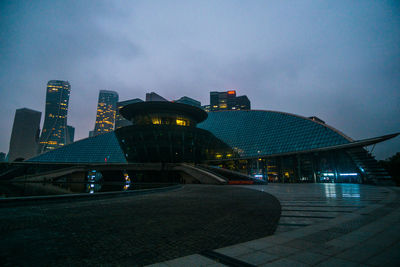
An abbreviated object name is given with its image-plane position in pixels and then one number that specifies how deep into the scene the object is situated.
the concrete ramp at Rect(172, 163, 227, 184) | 38.13
